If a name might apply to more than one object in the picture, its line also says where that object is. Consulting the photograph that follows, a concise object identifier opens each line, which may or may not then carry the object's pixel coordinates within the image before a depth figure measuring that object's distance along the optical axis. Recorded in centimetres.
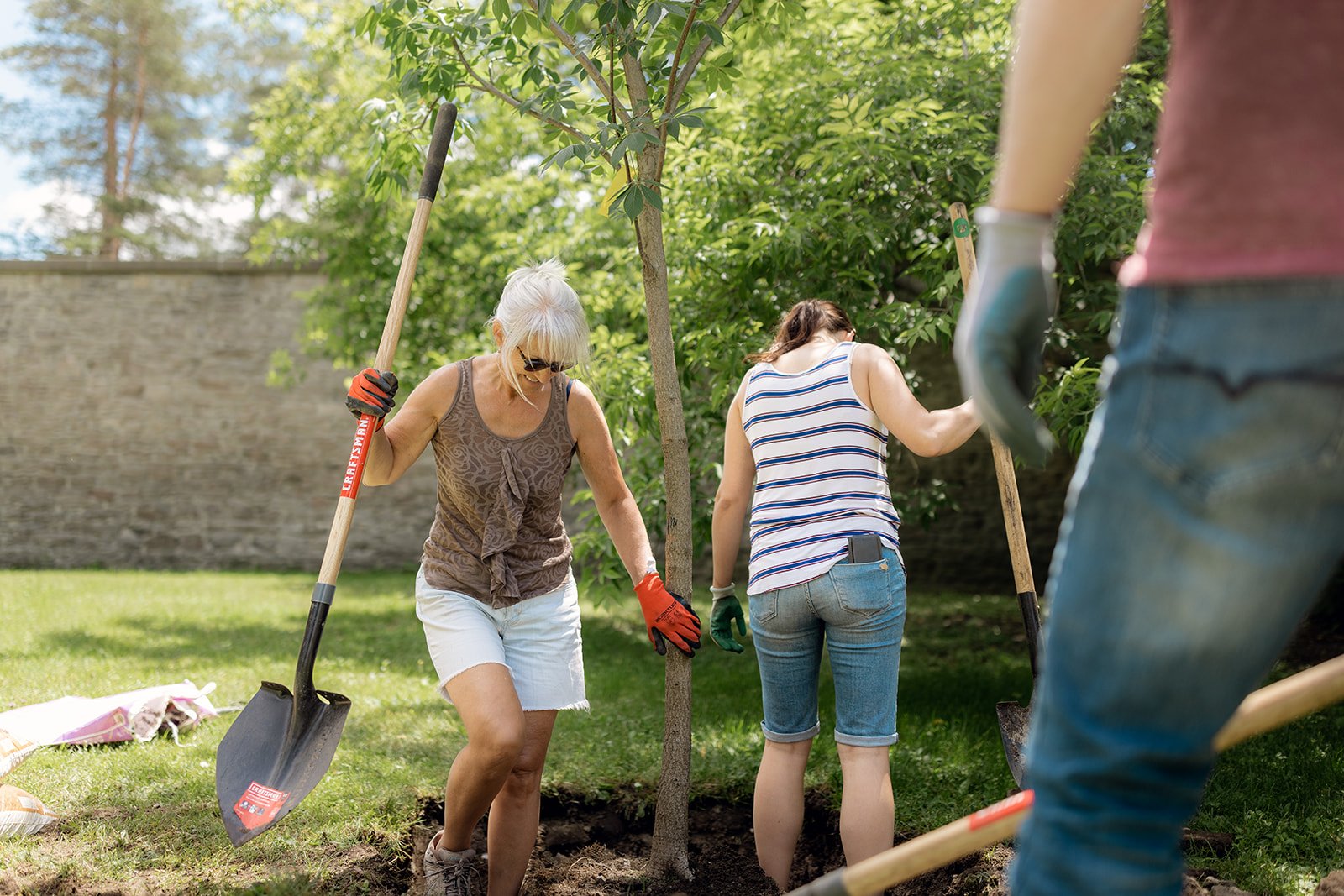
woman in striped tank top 283
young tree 304
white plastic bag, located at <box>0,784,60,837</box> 308
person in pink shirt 95
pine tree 1992
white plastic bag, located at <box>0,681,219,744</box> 409
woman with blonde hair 292
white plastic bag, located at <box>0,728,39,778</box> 361
